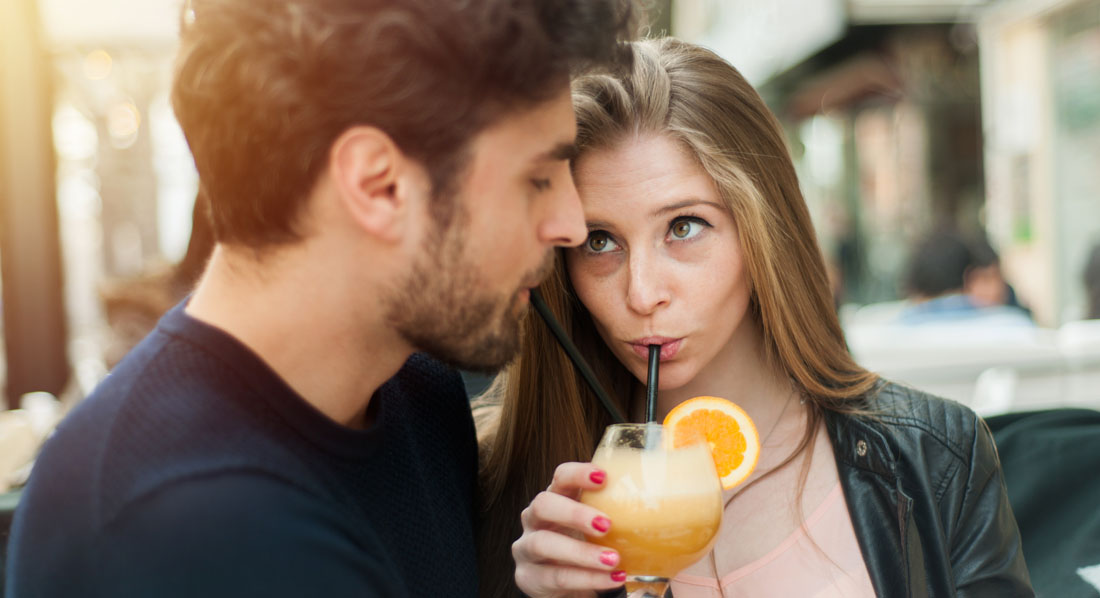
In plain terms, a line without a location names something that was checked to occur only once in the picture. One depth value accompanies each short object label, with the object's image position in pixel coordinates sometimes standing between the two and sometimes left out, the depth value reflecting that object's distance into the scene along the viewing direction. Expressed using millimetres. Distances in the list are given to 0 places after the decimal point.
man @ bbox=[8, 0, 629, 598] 1110
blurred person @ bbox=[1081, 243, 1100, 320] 5891
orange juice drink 1429
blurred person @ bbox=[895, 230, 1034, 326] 5082
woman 1785
